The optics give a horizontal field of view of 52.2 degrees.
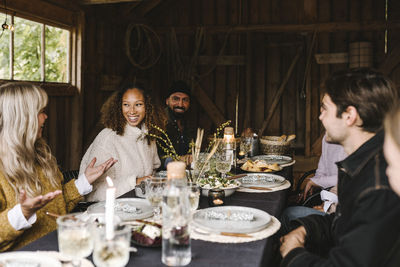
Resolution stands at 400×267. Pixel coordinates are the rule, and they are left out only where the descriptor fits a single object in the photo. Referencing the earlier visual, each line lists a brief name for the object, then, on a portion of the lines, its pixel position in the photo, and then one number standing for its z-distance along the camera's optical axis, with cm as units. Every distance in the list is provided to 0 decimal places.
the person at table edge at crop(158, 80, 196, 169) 460
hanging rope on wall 720
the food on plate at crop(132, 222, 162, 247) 157
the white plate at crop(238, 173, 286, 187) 274
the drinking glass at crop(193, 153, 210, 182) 253
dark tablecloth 147
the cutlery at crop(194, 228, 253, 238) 171
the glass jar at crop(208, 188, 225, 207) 220
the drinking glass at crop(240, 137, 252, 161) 418
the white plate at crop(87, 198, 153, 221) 192
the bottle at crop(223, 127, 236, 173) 307
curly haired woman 311
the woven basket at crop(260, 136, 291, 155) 435
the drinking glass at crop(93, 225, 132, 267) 125
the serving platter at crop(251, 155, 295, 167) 382
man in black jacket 136
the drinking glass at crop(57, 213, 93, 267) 130
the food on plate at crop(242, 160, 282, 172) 340
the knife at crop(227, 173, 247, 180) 286
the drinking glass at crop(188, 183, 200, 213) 193
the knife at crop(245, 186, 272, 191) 266
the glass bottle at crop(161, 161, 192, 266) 144
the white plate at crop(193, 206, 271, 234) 174
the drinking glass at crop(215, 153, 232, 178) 270
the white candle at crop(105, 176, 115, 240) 120
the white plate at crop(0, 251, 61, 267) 137
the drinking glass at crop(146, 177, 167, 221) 188
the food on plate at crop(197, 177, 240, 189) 247
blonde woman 201
